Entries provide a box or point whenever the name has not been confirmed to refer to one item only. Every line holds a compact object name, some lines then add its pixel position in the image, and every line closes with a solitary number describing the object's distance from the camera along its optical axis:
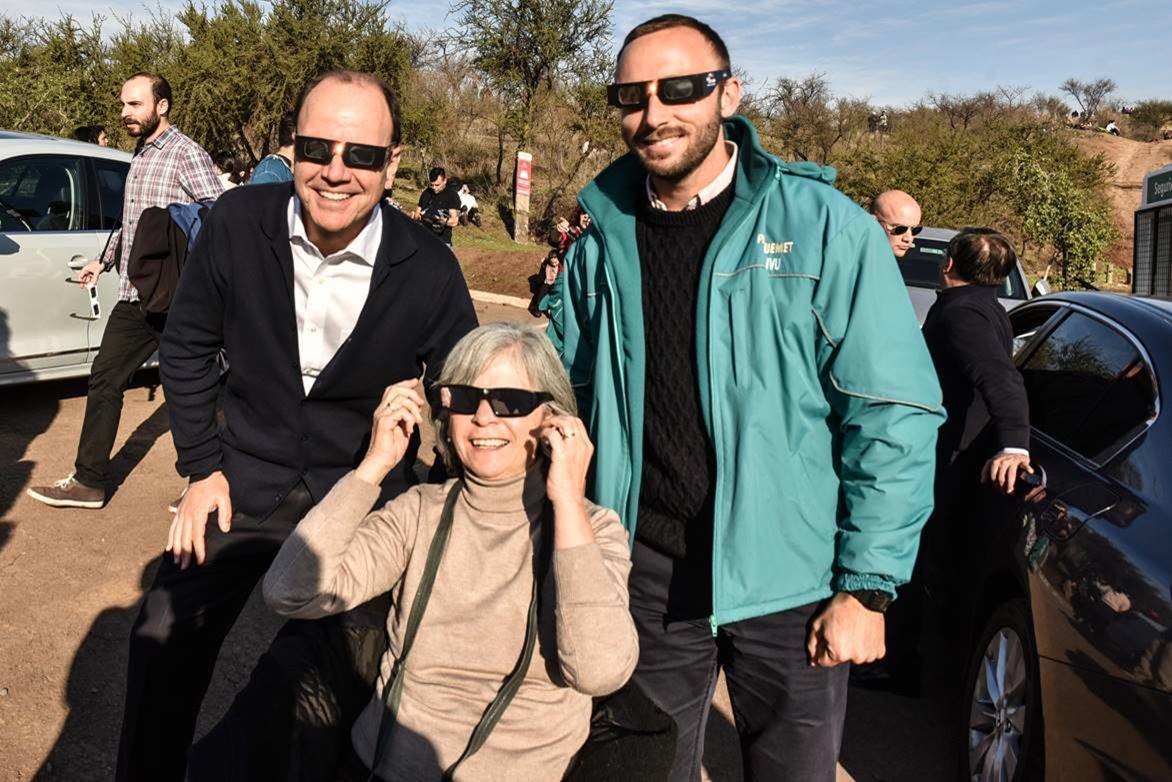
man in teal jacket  2.02
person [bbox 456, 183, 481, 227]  19.96
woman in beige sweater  2.19
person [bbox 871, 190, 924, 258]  5.27
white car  6.27
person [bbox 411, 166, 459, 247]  12.27
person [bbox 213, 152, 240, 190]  12.04
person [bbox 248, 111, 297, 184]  6.01
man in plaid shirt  5.19
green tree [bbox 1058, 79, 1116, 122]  71.19
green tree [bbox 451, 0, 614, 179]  22.73
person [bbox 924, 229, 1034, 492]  3.57
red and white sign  19.52
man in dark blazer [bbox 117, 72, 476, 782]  2.49
